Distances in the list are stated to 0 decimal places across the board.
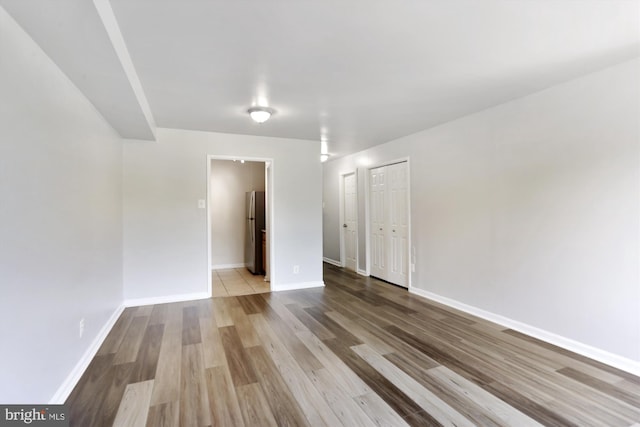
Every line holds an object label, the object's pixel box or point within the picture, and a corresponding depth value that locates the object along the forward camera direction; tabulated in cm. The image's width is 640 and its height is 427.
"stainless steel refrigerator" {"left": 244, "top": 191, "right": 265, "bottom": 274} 600
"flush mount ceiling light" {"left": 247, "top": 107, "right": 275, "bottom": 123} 350
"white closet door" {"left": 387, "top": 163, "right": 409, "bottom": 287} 503
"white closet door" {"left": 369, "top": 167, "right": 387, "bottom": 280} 560
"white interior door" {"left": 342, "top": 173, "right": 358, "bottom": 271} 644
